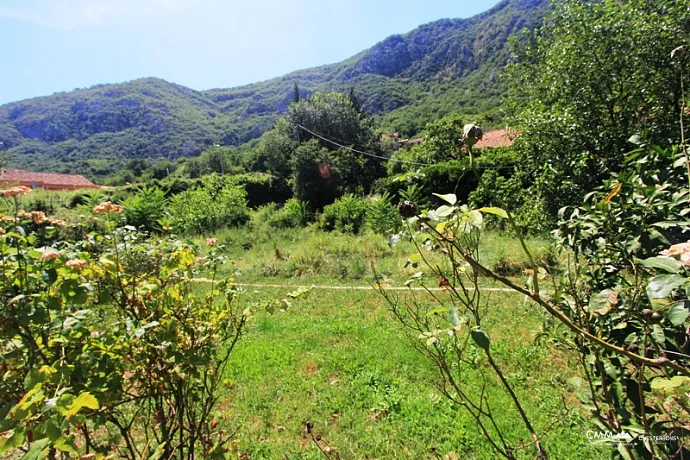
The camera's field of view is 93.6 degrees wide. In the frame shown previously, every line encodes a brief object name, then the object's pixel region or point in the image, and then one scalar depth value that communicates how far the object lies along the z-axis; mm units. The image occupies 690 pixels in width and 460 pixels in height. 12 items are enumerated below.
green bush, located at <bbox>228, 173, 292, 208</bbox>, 22031
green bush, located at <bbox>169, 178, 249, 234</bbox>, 13305
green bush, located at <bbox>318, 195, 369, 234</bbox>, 12422
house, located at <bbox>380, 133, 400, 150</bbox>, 26606
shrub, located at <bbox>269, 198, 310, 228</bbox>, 13594
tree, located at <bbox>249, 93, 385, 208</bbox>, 23562
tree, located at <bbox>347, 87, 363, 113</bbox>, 35141
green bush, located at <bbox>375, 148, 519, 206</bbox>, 12528
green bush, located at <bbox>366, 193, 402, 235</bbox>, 10945
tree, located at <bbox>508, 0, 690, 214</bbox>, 5078
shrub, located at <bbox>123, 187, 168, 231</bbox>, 9961
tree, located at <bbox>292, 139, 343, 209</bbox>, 17766
